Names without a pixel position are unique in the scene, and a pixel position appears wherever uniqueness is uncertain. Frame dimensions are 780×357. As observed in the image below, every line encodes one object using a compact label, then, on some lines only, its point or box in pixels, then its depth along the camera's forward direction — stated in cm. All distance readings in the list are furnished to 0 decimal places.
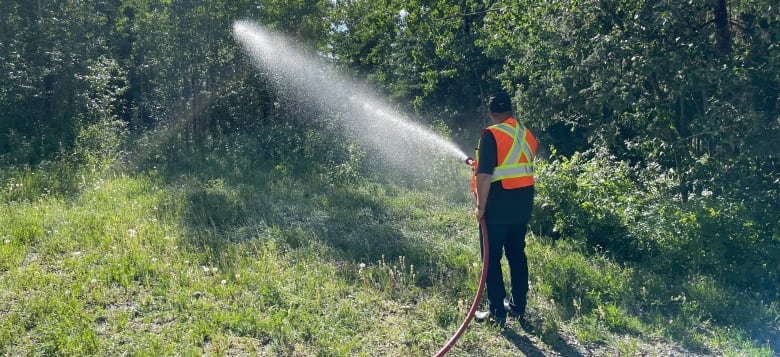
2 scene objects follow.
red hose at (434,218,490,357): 399
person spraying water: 427
